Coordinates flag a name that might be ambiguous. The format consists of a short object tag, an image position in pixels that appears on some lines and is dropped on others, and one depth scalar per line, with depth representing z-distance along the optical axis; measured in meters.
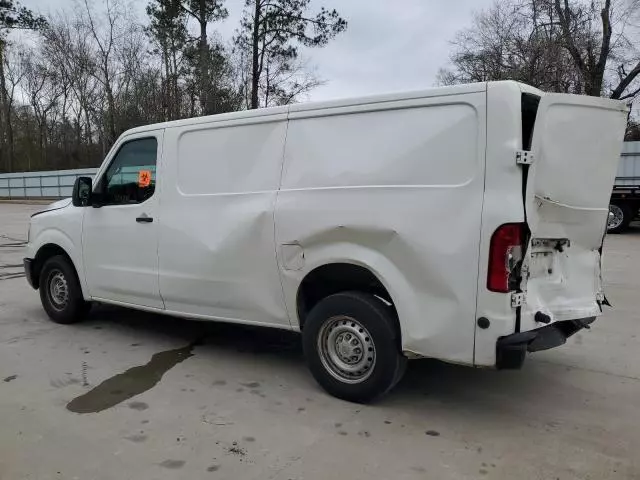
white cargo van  3.41
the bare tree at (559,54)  24.02
